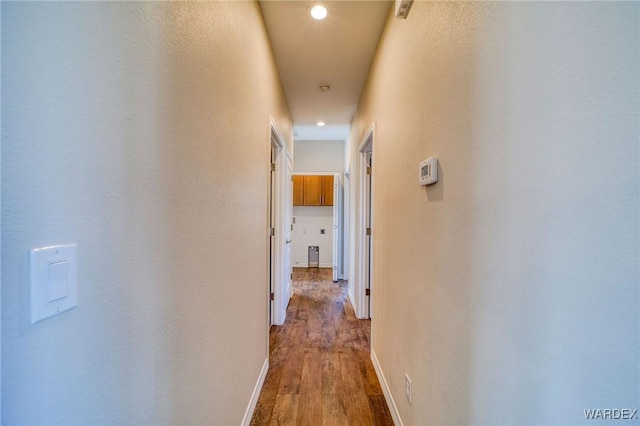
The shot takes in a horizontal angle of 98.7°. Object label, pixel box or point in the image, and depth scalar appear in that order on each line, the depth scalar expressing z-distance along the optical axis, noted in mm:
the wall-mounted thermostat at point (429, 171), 1110
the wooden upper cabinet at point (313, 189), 5754
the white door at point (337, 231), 4867
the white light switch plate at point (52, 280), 438
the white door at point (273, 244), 2955
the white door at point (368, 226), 3232
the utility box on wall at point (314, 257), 6133
